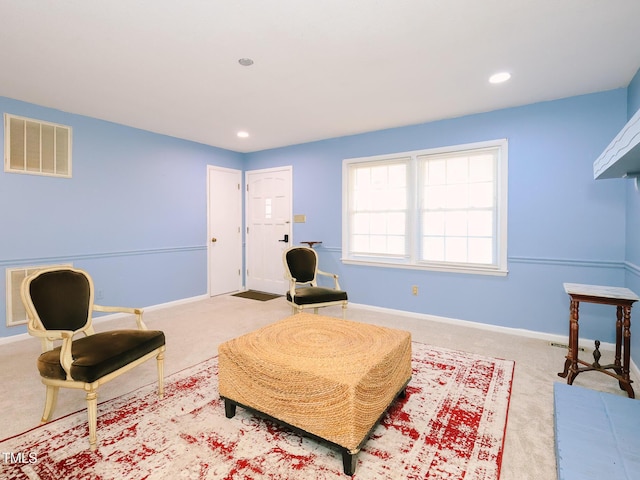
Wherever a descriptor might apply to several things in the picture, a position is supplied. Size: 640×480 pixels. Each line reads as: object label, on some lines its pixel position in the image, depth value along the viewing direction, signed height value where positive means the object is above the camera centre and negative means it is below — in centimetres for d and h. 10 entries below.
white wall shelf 128 +42
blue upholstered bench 144 -102
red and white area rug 158 -115
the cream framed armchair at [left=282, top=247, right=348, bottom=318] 368 -60
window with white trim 373 +37
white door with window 544 +19
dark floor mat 528 -100
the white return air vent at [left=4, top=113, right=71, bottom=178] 333 +97
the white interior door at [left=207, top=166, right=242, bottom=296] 539 +13
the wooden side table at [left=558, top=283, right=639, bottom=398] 227 -66
